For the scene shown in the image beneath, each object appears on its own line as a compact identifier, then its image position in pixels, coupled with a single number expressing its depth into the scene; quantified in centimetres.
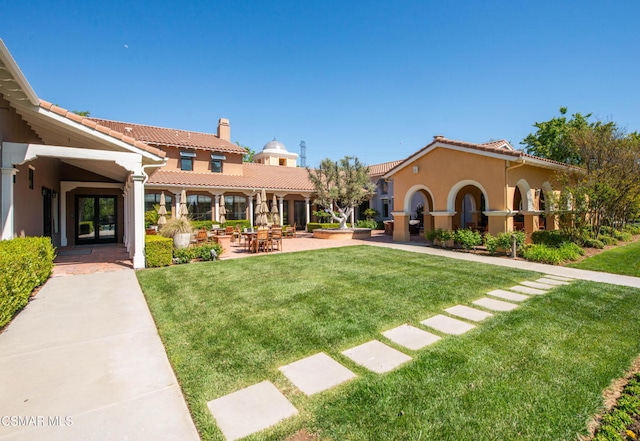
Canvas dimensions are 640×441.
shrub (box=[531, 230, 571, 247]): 1131
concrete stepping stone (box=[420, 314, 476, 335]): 433
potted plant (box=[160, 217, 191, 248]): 1102
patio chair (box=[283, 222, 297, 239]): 1950
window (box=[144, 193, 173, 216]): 1930
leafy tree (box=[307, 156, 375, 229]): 1908
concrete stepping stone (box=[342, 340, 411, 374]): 335
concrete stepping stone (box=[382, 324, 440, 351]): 389
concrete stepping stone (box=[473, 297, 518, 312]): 528
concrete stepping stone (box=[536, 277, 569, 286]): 705
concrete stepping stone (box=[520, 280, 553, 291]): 668
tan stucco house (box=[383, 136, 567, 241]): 1171
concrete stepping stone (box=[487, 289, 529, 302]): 580
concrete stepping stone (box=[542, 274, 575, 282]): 735
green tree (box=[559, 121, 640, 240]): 1153
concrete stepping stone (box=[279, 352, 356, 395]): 297
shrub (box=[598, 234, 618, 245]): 1289
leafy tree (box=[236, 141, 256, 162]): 5066
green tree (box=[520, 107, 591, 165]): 2361
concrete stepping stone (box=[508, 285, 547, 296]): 629
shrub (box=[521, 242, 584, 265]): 966
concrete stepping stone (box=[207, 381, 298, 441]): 239
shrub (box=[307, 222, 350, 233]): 2242
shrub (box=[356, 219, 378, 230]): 2541
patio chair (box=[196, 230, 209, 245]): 1308
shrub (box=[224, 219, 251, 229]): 2124
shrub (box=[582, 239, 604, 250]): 1192
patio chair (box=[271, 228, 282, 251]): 1286
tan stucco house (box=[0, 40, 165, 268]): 705
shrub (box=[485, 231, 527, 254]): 1092
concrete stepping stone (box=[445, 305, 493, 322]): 482
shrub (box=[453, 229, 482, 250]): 1202
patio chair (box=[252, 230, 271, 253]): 1249
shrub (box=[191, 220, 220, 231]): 1884
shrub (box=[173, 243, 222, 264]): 1007
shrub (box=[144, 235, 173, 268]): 923
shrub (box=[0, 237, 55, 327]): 441
